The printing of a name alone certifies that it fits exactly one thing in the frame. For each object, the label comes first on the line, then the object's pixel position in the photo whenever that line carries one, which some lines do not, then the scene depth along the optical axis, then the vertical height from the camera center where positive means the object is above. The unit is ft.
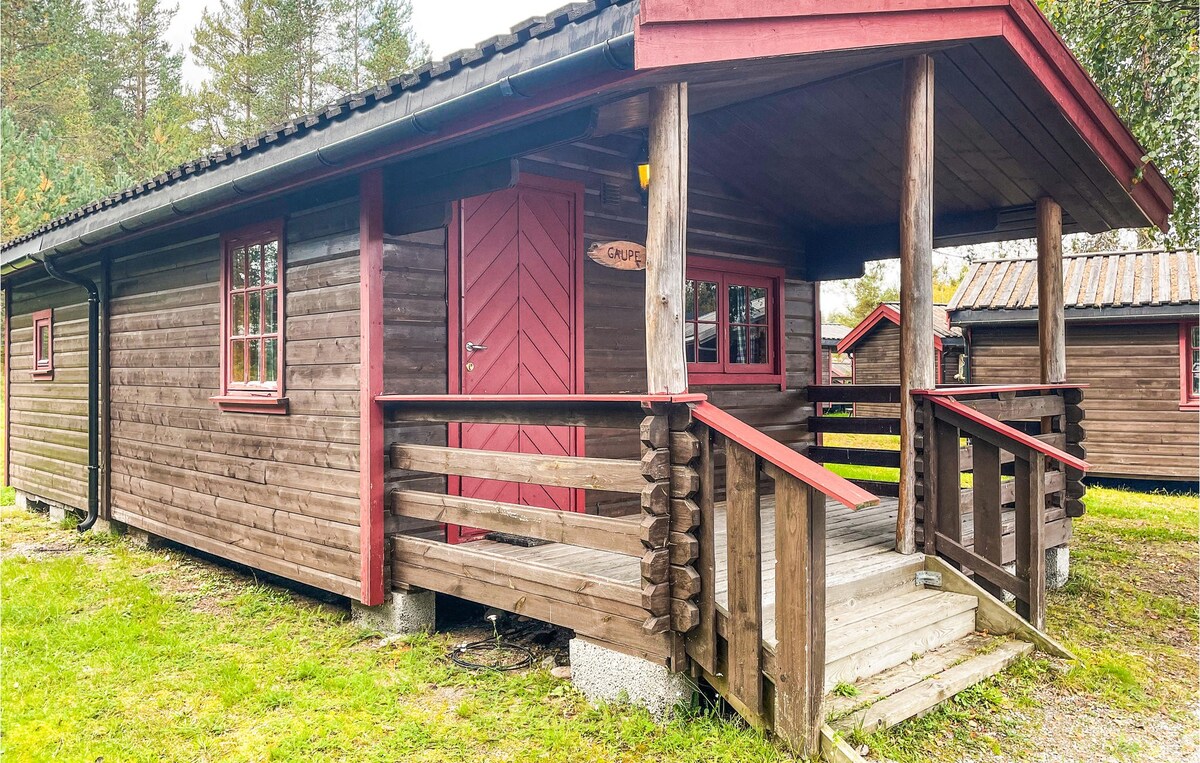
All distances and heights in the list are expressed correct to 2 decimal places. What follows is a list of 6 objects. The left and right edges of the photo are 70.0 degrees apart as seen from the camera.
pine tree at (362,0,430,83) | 77.10 +31.89
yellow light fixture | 19.45 +5.12
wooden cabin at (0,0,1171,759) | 11.41 +1.07
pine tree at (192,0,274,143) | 79.71 +30.29
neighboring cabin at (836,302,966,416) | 66.54 +2.23
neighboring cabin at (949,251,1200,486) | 37.40 +1.29
